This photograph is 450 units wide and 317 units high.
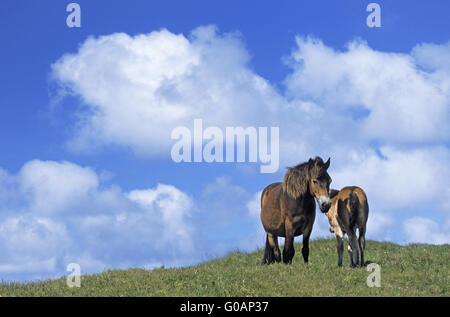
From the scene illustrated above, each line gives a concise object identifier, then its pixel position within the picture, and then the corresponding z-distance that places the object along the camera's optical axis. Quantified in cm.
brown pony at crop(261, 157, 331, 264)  1636
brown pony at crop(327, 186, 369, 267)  1959
